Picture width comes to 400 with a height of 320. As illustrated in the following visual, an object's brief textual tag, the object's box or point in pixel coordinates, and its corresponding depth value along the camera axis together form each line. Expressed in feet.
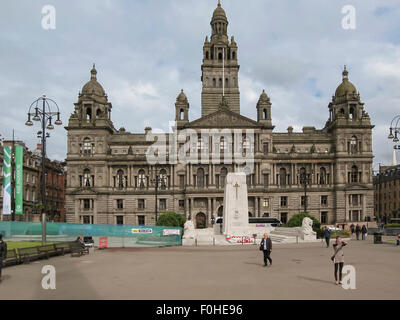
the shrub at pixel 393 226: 181.06
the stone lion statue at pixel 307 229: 128.26
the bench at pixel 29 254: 74.77
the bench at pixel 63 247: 89.88
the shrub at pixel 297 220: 157.14
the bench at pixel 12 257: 71.04
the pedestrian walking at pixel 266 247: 68.28
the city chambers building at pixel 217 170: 243.19
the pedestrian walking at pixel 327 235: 106.32
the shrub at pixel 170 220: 147.54
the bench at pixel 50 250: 82.22
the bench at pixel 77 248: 87.56
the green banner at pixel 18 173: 180.04
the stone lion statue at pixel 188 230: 122.11
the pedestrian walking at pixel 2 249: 55.85
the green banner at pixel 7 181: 168.40
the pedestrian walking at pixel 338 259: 51.96
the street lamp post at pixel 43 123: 85.19
